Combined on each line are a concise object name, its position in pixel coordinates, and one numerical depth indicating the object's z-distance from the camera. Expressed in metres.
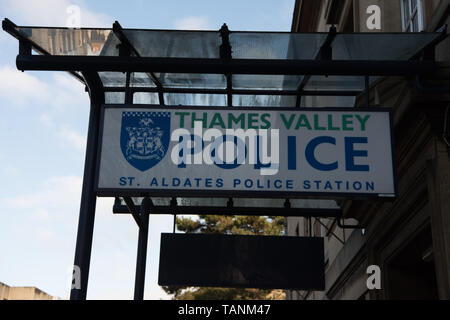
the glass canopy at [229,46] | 6.70
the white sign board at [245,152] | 6.27
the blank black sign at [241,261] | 10.46
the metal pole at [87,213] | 6.48
